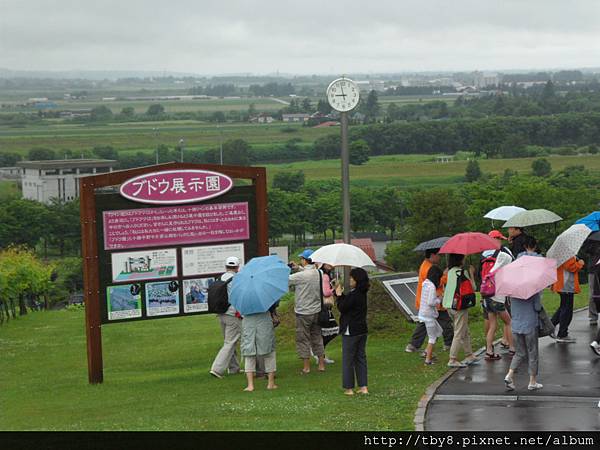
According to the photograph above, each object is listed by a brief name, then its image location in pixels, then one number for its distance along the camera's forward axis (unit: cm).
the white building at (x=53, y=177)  16184
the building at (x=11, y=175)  18970
